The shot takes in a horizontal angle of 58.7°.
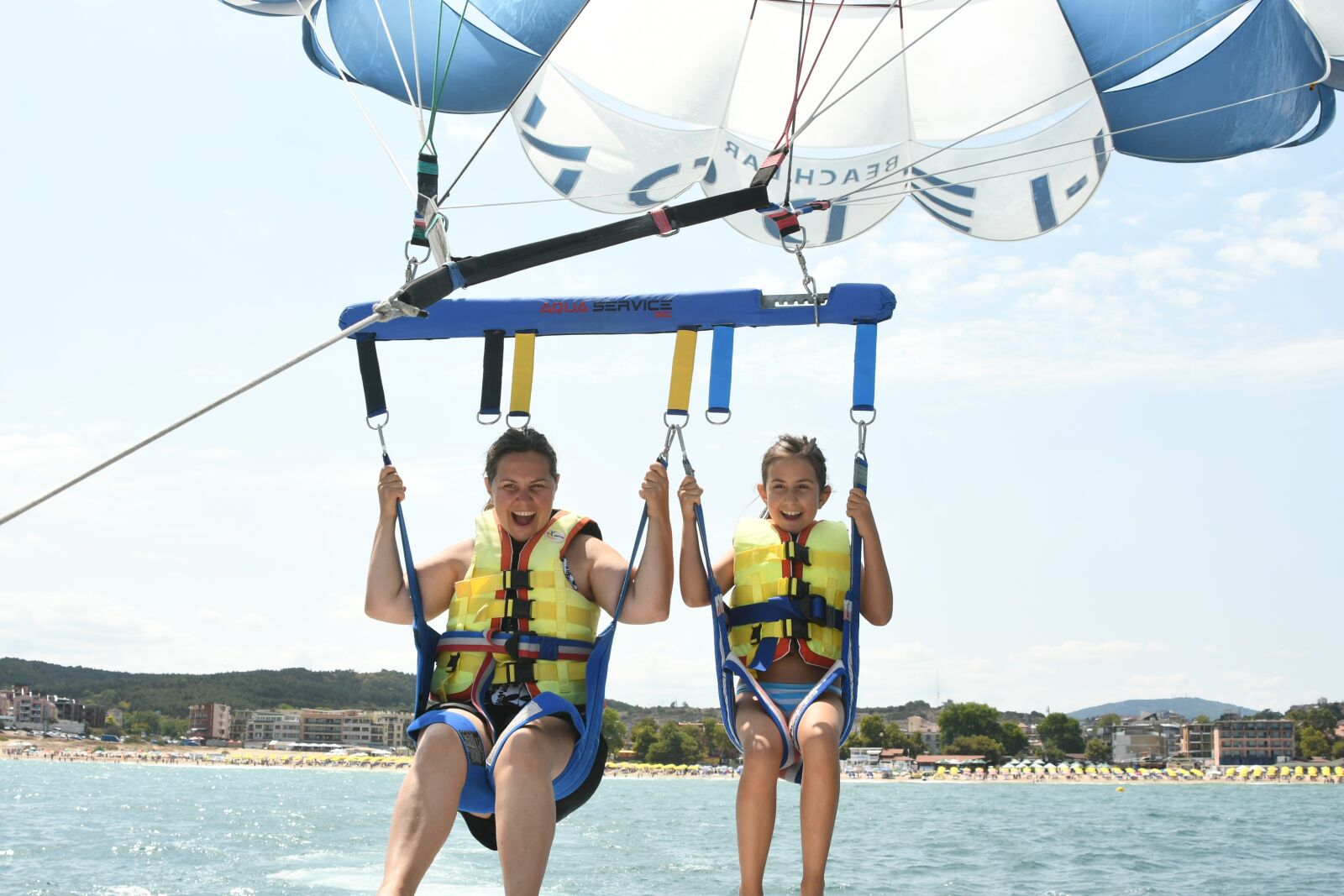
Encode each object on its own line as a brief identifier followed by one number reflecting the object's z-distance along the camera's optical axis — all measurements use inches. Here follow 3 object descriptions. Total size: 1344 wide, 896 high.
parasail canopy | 211.8
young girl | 126.2
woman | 109.8
